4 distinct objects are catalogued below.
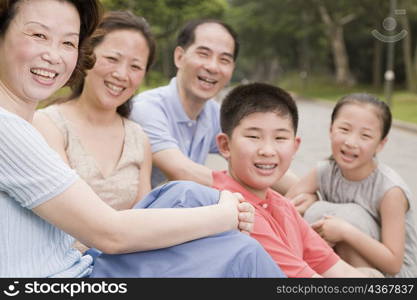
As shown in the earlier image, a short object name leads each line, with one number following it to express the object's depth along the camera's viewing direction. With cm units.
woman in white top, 188
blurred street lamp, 1838
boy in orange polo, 271
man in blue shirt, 431
